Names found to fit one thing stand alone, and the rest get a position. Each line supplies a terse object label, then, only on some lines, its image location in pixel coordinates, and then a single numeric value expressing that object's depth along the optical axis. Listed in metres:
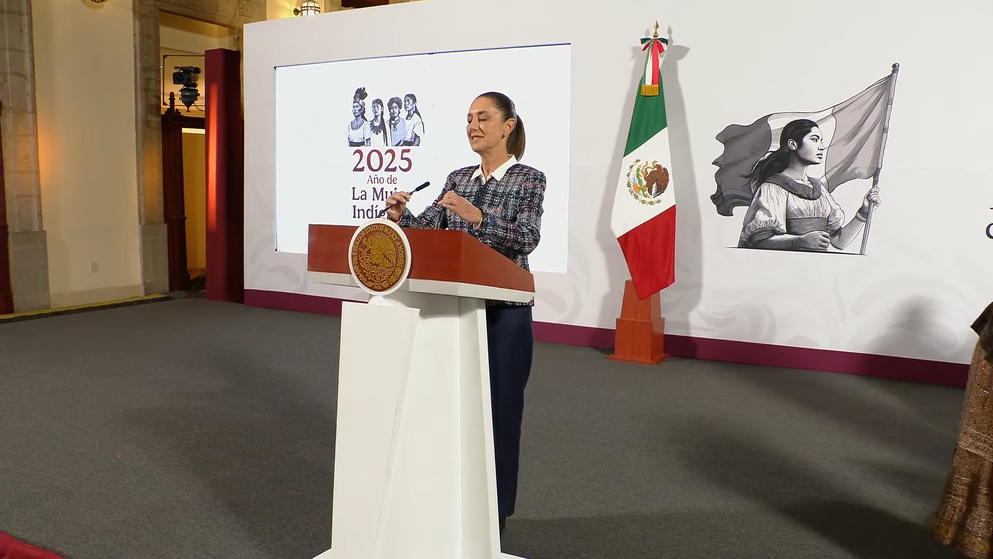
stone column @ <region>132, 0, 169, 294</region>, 7.80
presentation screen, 5.92
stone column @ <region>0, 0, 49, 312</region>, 6.63
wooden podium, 1.59
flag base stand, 5.29
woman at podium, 2.08
